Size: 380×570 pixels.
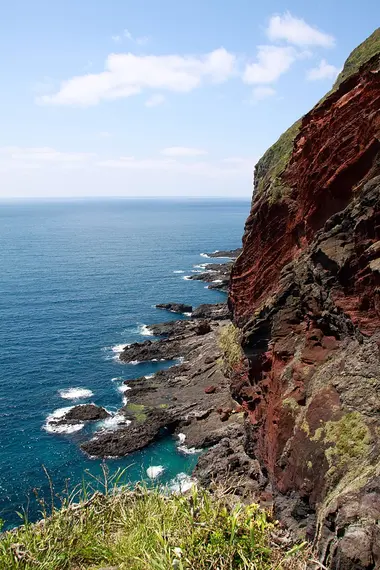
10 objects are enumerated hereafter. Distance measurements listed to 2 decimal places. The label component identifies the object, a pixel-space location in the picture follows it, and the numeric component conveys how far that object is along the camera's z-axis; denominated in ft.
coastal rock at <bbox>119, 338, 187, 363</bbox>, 234.38
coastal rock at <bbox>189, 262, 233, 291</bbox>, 369.67
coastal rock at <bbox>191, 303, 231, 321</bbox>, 285.84
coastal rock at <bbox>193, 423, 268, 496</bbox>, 112.84
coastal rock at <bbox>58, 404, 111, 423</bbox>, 177.88
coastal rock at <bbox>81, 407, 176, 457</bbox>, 157.79
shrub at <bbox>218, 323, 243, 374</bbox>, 181.27
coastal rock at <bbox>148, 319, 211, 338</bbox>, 260.48
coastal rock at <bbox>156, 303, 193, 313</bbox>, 308.19
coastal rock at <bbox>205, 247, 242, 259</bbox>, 511.36
